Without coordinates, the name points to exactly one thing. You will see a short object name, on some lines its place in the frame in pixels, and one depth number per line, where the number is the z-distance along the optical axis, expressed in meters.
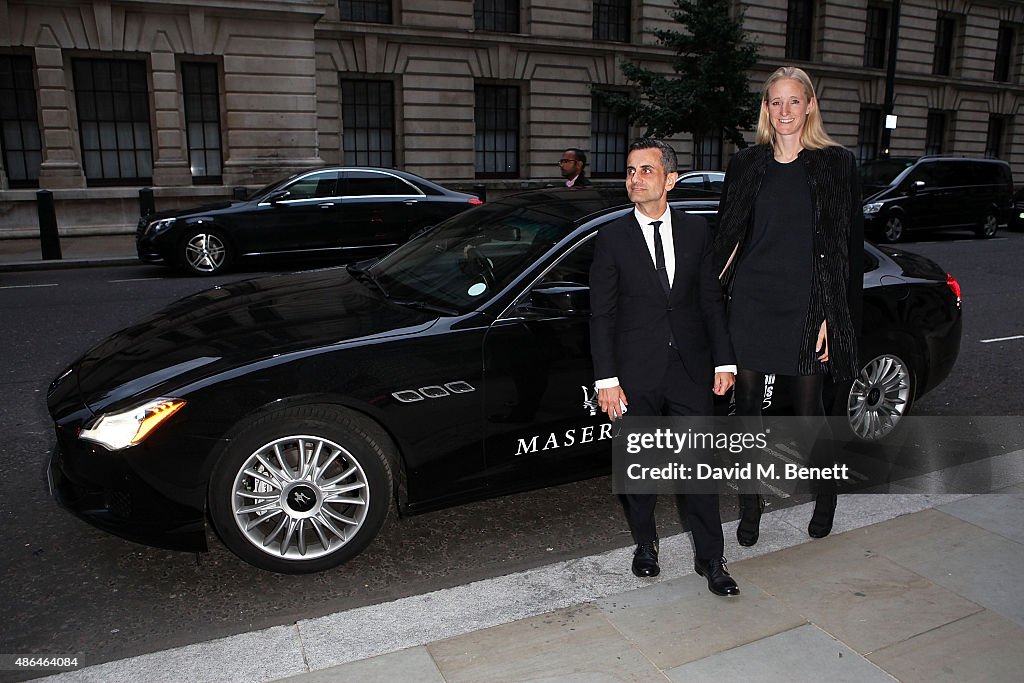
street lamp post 22.96
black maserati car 3.29
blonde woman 3.39
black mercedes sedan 11.91
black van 17.73
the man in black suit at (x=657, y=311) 3.15
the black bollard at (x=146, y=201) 15.80
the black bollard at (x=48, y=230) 14.13
